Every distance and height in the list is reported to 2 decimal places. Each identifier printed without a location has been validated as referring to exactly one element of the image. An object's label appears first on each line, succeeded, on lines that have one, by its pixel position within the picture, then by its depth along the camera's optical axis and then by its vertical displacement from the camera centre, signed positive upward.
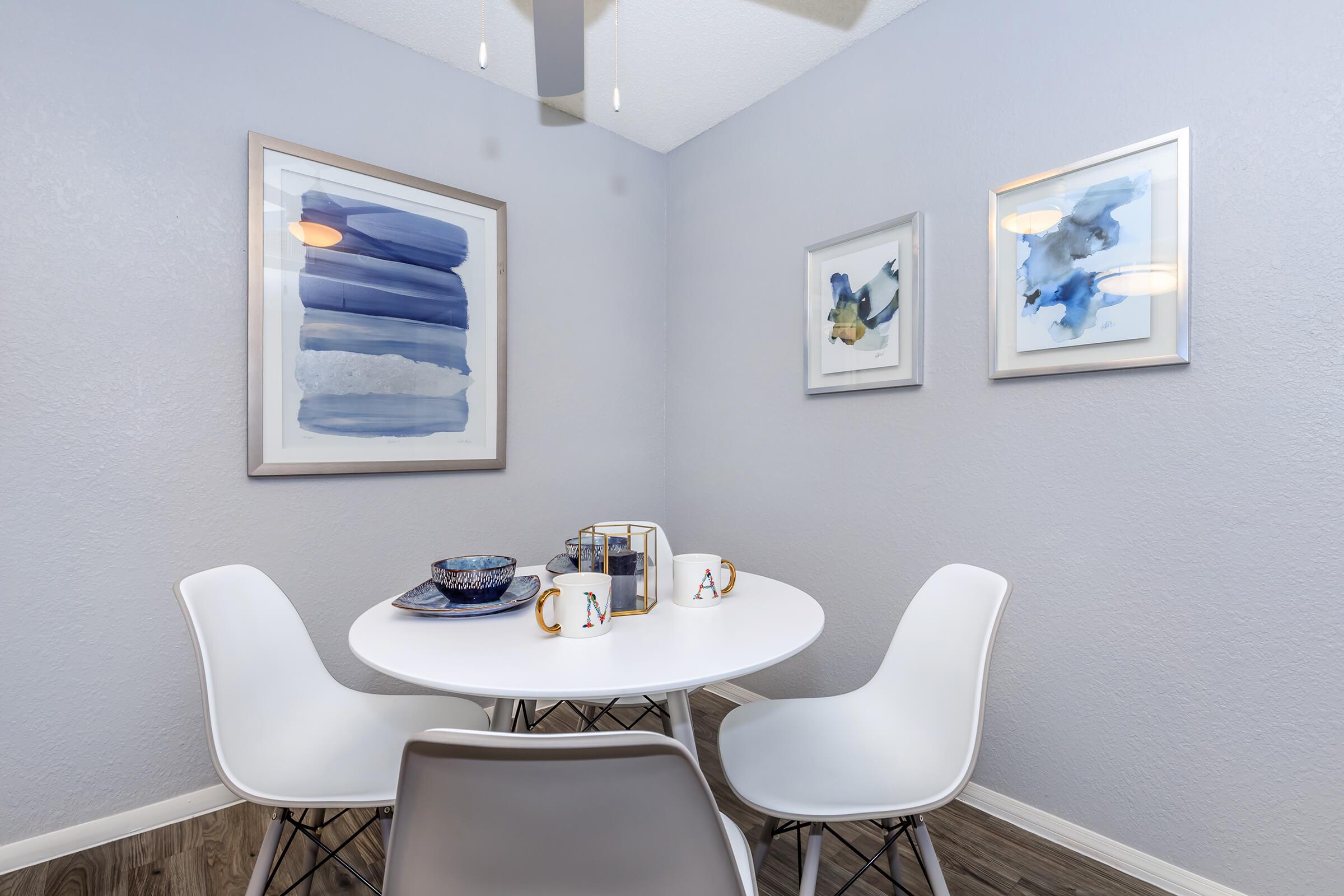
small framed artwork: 1.99 +0.47
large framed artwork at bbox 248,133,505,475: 1.90 +0.42
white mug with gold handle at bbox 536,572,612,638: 1.10 -0.30
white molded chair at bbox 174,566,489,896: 1.10 -0.59
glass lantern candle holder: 1.28 -0.27
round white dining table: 0.90 -0.35
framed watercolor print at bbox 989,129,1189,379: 1.47 +0.47
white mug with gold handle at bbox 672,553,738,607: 1.32 -0.30
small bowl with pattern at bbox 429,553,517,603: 1.26 -0.29
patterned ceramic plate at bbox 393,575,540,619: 1.22 -0.34
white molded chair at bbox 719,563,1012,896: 1.06 -0.61
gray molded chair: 0.60 -0.39
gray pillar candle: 1.28 -0.28
